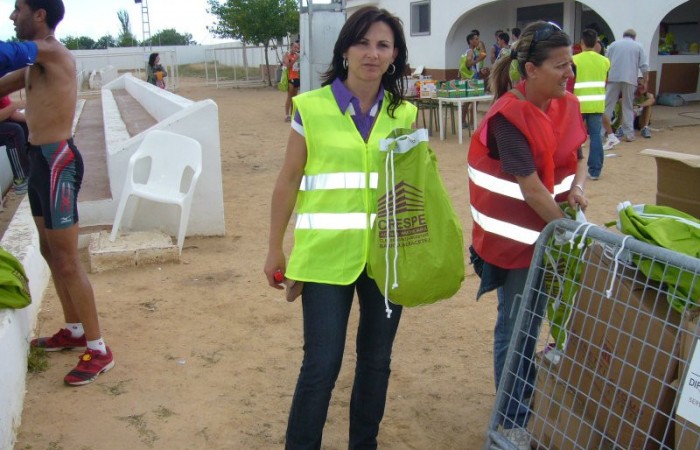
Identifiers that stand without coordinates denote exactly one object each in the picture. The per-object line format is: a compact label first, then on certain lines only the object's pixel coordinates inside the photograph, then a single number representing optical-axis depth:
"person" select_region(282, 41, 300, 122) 14.96
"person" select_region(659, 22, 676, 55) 16.84
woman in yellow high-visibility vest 2.51
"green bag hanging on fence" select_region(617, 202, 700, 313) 2.06
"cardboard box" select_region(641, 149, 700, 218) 2.62
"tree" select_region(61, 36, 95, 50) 59.81
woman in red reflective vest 2.70
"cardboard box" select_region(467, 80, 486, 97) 12.01
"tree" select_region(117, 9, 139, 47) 67.88
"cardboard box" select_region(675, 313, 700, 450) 2.00
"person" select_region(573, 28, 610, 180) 8.98
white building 14.95
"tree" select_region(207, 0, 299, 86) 30.94
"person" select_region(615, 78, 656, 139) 12.59
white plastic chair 6.19
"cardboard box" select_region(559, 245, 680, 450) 2.14
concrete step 5.66
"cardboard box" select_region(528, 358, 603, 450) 2.49
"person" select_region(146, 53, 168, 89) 18.93
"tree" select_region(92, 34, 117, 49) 66.26
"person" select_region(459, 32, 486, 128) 14.44
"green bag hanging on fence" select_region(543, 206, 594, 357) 2.39
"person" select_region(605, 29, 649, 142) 11.62
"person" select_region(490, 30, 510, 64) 14.78
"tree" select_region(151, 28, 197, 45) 72.88
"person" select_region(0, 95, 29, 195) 7.21
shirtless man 3.55
